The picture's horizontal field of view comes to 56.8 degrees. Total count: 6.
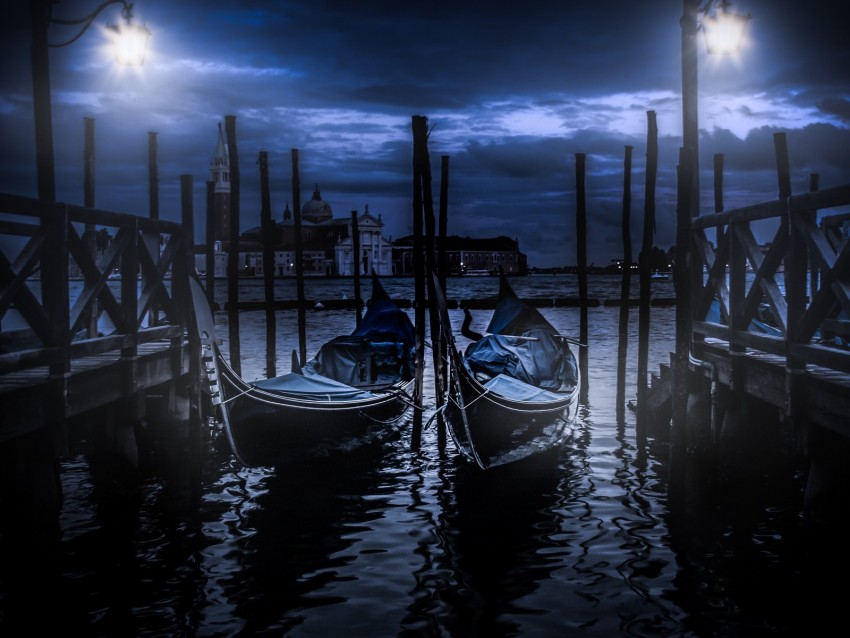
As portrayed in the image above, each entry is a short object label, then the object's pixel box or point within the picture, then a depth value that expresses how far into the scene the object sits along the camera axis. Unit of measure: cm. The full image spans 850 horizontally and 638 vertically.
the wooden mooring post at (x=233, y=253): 1222
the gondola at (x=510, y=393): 802
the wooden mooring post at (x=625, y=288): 1110
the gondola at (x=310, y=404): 768
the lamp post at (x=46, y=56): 638
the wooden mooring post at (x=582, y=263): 1236
